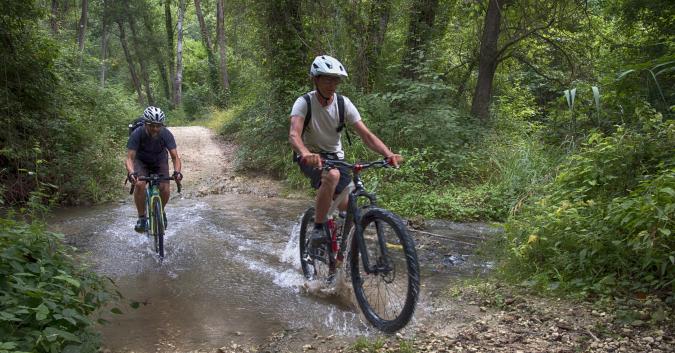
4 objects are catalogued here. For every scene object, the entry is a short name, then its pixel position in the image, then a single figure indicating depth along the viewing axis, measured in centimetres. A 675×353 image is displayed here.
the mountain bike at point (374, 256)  383
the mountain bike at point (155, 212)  639
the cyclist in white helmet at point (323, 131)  450
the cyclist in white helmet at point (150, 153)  643
